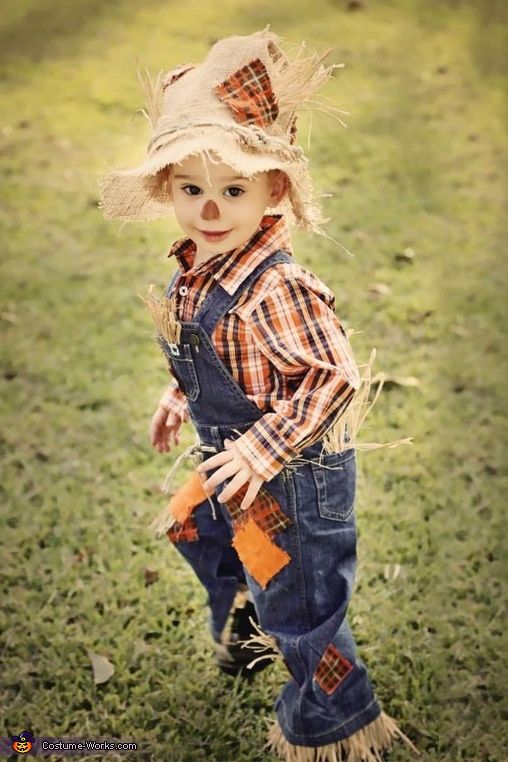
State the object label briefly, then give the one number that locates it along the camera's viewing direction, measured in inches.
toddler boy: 73.1
